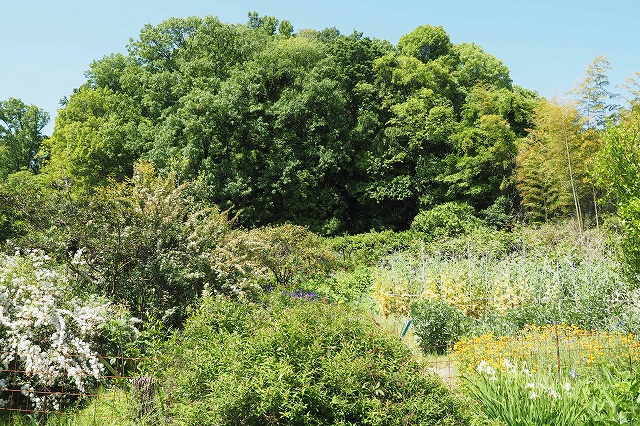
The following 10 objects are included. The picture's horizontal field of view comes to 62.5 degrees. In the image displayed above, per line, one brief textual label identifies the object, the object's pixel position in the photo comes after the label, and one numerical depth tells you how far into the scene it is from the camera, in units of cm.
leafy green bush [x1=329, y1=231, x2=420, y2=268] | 1647
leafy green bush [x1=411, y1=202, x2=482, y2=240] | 1894
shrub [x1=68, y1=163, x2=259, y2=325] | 681
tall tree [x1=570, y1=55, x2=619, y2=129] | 1458
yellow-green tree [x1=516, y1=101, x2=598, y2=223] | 1545
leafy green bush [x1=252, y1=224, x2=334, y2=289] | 1034
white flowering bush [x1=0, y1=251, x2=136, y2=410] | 470
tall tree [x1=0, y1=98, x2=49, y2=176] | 2898
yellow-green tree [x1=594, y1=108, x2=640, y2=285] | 569
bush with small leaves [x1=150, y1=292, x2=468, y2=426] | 329
